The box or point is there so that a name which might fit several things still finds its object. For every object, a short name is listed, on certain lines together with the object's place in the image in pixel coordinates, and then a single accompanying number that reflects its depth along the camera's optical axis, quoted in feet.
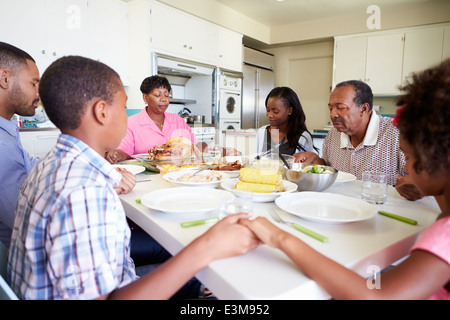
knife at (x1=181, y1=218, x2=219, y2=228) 2.74
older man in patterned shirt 5.82
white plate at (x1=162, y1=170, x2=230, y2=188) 4.09
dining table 1.89
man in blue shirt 3.64
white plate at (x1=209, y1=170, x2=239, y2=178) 4.89
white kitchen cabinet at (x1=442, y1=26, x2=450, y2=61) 15.03
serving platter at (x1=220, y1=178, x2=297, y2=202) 3.42
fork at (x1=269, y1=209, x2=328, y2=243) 2.46
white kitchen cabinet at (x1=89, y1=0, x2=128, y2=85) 12.14
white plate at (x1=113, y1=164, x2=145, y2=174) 5.12
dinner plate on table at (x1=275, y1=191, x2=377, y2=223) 2.79
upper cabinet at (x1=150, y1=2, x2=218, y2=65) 13.20
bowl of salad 3.81
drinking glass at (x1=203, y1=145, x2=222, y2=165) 5.94
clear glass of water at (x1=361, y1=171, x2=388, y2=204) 3.53
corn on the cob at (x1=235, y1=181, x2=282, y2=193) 3.56
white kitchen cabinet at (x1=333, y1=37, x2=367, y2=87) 17.28
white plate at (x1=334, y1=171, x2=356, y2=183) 4.58
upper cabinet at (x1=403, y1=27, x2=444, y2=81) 15.29
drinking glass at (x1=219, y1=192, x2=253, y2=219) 2.95
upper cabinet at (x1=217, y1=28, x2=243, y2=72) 16.57
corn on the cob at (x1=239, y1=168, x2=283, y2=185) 3.57
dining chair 1.86
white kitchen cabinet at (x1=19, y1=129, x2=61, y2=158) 10.23
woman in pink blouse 8.64
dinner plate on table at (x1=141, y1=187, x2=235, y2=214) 3.04
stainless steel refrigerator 19.01
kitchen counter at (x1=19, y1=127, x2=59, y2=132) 10.04
